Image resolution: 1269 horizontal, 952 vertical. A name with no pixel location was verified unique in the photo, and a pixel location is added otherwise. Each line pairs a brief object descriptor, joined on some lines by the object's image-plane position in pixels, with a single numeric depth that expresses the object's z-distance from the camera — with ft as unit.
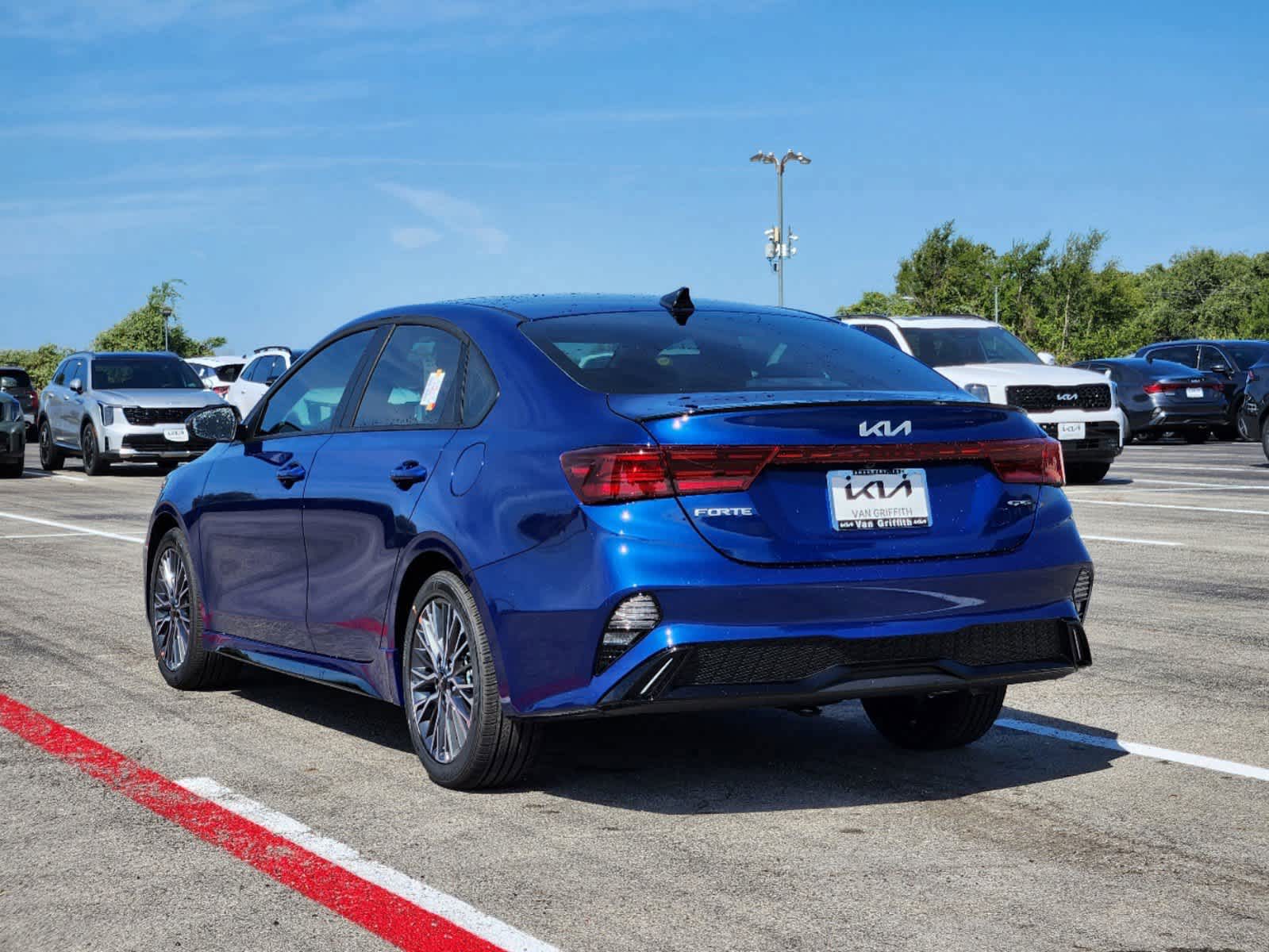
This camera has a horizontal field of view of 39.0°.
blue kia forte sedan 15.98
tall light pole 158.30
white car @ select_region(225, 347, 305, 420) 95.86
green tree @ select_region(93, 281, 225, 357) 305.94
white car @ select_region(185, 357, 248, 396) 134.10
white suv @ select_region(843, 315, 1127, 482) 63.41
